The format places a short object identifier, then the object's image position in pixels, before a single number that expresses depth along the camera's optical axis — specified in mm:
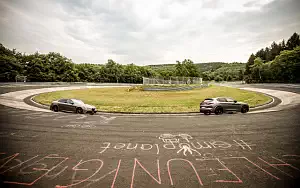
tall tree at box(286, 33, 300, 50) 78125
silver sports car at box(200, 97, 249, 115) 14086
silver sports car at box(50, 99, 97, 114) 14839
